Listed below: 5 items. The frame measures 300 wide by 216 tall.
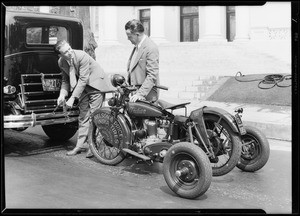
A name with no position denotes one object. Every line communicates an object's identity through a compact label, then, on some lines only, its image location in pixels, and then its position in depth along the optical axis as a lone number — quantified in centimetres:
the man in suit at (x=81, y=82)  566
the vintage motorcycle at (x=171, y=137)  420
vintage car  569
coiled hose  844
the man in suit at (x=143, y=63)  512
